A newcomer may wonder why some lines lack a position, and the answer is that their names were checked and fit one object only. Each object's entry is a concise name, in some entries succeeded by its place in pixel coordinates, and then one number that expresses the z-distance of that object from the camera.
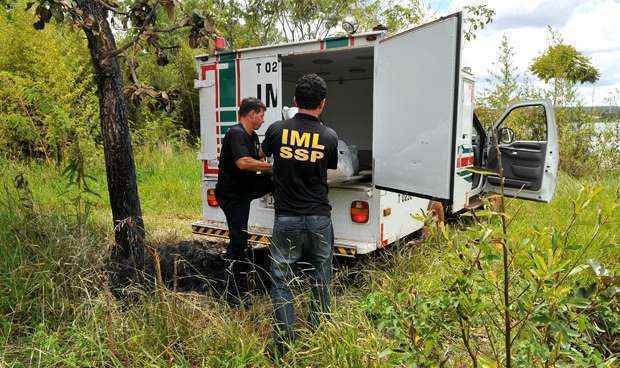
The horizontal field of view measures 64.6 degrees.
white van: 3.59
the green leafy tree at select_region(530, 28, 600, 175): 9.91
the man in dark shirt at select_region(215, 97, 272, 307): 4.09
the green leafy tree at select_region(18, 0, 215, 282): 2.91
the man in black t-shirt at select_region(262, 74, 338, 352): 3.20
